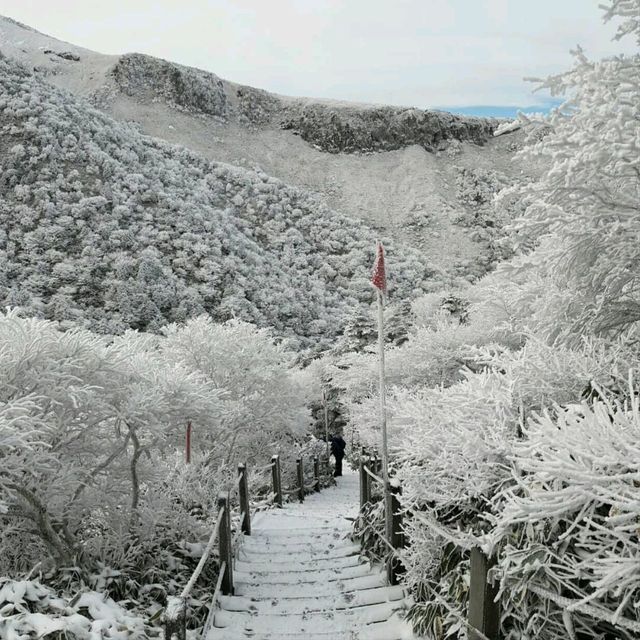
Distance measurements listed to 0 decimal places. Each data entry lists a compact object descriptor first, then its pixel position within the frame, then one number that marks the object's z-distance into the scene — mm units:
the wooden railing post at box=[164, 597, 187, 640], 4055
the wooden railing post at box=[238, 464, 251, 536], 8297
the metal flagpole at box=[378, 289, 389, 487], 6805
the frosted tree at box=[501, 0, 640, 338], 4641
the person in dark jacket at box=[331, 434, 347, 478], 19922
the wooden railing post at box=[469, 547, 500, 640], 3543
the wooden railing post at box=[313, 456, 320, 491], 16453
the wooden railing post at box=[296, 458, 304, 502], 13984
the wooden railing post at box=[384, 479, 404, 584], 6301
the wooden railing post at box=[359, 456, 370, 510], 8398
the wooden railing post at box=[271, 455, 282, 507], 11180
